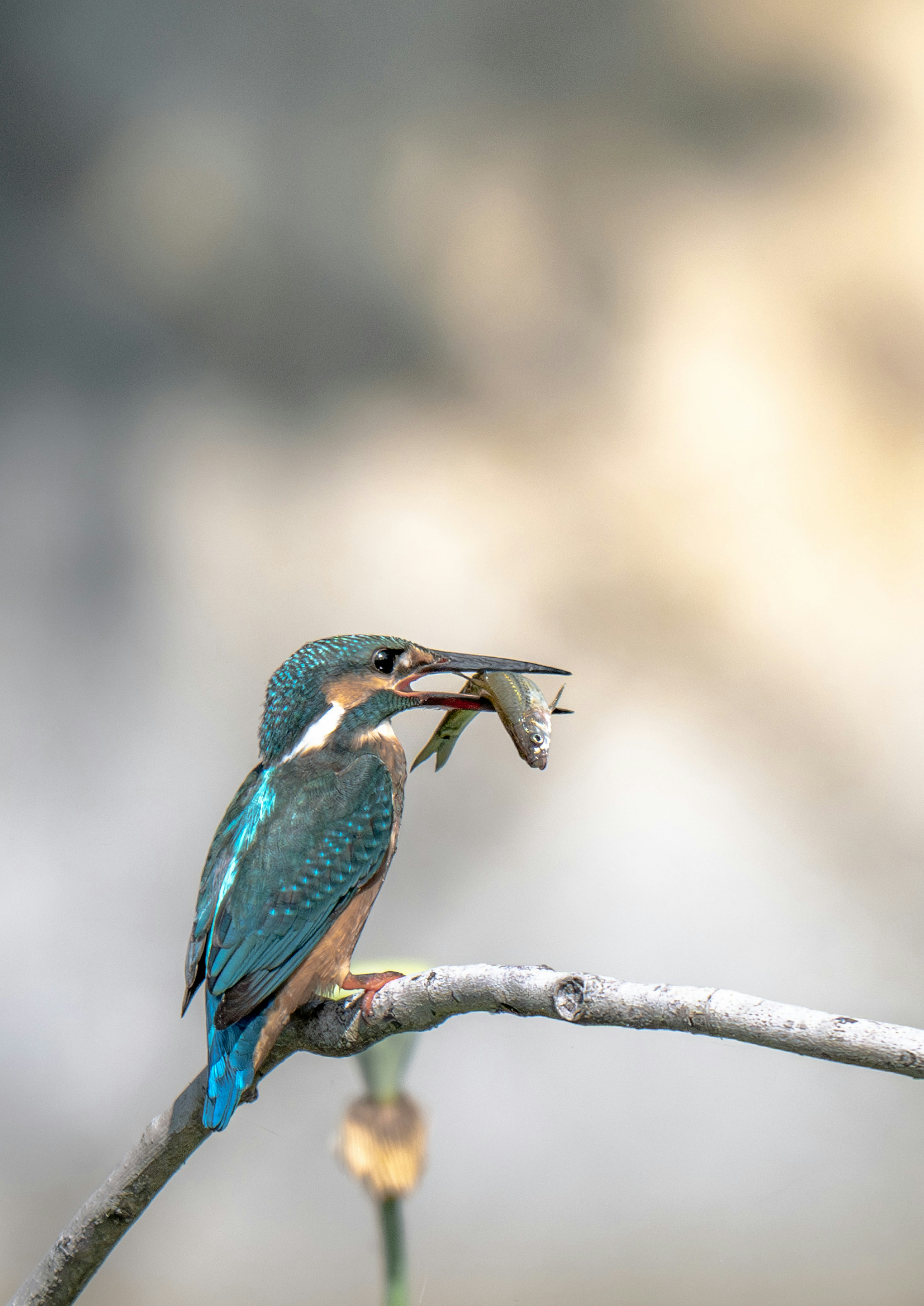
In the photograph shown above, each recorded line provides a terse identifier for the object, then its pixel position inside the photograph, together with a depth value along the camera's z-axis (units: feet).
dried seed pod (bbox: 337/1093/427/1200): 18.65
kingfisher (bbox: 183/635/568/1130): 18.19
